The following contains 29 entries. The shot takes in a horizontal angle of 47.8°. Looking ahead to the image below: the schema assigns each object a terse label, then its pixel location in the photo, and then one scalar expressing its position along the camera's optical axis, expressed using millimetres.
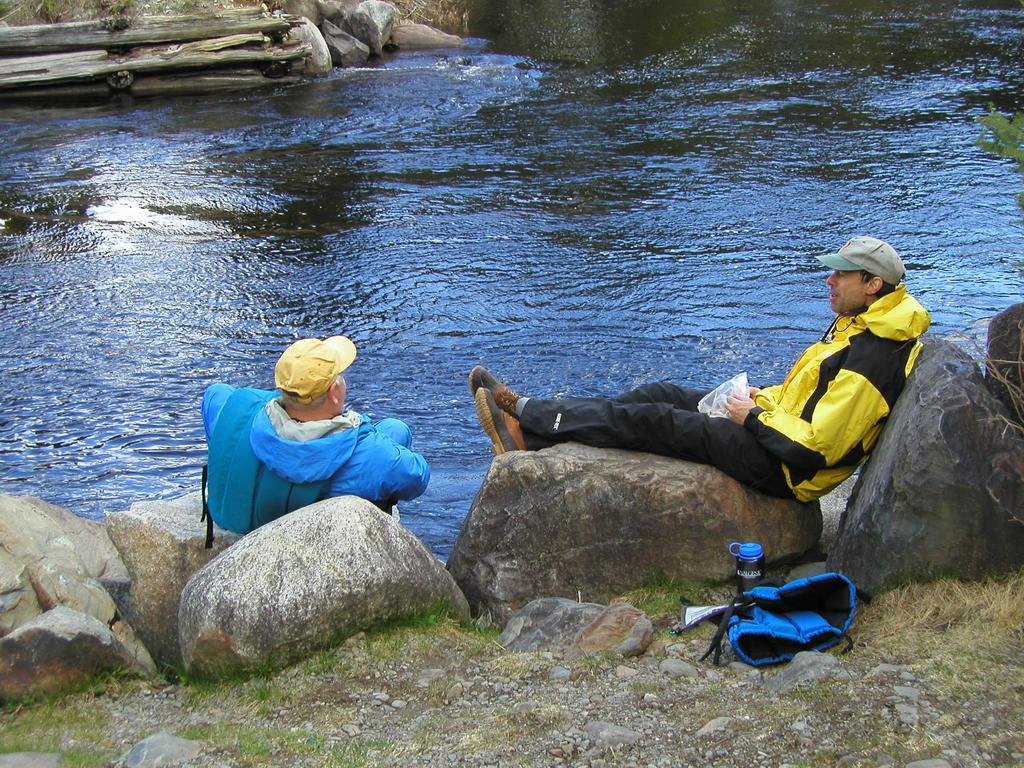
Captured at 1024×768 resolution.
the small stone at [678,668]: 4593
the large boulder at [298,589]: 4719
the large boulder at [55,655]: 4543
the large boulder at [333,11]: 23406
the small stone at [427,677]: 4645
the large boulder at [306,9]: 22969
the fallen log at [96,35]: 19484
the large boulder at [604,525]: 5605
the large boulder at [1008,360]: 4879
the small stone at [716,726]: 3998
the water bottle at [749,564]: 5281
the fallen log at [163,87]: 19297
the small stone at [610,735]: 3967
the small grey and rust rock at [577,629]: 4867
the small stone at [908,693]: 4059
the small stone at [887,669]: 4289
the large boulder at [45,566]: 5141
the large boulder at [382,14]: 22791
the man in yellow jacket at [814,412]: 5406
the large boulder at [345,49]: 22156
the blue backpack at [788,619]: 4664
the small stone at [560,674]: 4609
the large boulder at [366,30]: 22750
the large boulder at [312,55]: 21062
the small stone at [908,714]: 3893
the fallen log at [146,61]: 19016
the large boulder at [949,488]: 4801
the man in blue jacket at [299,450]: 5098
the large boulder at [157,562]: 5469
